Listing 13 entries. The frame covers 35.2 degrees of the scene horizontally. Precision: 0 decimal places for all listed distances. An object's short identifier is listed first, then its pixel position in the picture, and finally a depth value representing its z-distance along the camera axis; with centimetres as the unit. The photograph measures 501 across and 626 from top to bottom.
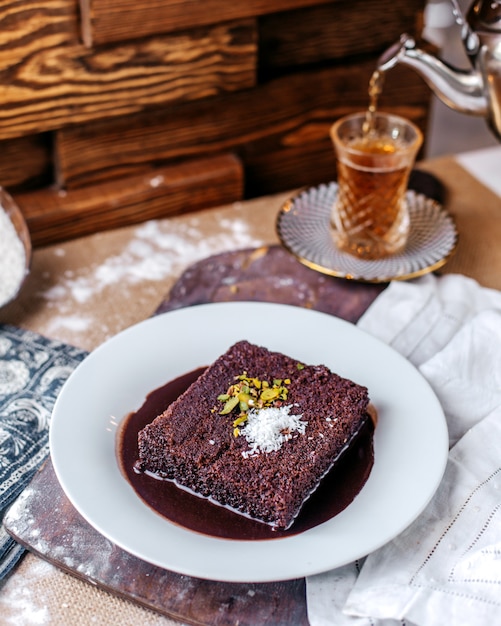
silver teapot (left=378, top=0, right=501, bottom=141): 116
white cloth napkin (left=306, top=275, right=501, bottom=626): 73
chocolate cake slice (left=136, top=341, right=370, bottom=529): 79
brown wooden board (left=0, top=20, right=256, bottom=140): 124
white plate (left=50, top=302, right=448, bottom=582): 74
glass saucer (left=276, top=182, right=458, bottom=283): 119
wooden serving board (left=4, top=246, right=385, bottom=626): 75
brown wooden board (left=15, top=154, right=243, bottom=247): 135
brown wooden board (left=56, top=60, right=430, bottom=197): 140
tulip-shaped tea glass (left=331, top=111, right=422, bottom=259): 118
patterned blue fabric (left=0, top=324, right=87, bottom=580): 87
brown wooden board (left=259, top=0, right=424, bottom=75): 146
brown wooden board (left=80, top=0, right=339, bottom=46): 124
